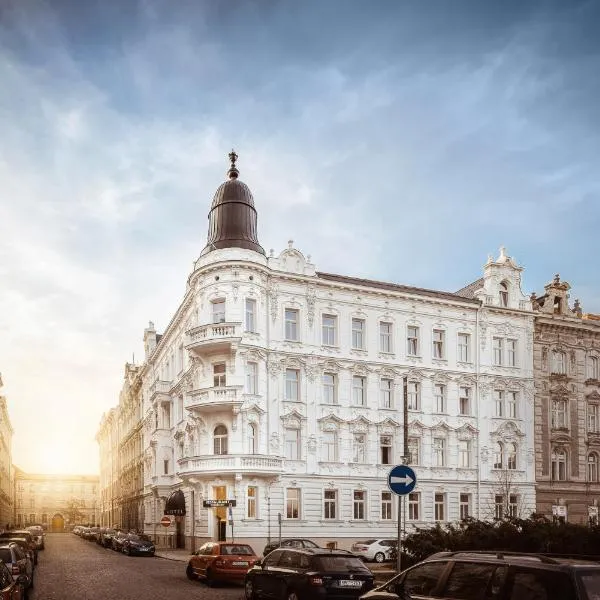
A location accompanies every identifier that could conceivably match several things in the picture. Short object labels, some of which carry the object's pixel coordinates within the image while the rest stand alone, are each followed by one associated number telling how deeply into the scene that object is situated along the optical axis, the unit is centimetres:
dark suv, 949
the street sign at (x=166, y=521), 4875
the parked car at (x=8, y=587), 1384
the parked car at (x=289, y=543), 3375
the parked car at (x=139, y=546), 4809
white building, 4581
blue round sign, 1664
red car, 2731
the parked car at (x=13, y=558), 2071
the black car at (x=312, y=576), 1888
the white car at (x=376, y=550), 4147
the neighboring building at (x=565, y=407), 5478
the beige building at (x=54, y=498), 18375
